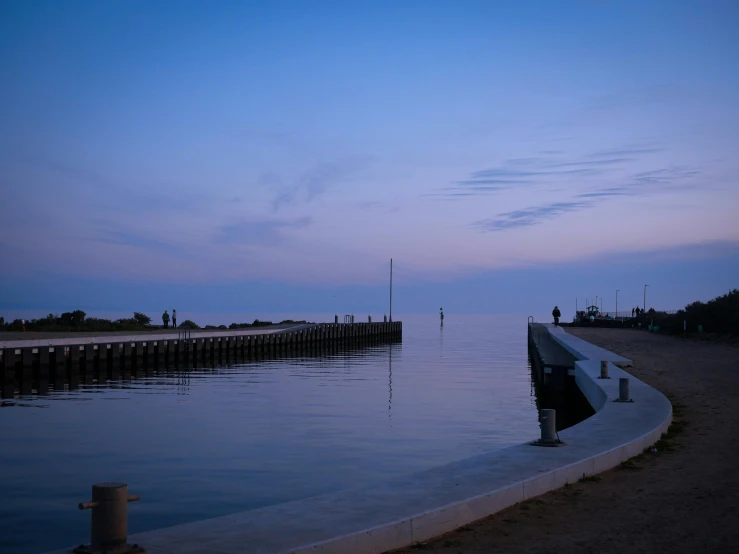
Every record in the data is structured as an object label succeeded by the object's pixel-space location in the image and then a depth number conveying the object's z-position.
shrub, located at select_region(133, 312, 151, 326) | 73.31
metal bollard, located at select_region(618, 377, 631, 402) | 16.33
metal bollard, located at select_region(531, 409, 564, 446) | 11.45
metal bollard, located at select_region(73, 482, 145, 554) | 6.26
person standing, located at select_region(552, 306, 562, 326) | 80.51
